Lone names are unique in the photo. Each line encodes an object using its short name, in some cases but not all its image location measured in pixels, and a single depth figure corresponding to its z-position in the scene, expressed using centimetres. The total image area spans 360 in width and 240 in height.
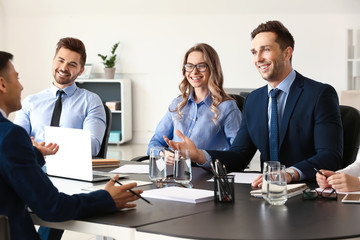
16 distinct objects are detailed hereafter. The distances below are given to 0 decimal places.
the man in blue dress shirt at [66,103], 363
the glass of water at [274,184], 200
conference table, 163
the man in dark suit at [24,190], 174
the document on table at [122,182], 231
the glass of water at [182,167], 245
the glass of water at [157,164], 250
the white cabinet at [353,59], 884
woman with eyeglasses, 359
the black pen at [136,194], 197
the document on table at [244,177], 251
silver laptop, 243
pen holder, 205
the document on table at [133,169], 282
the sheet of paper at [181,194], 208
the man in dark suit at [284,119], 274
